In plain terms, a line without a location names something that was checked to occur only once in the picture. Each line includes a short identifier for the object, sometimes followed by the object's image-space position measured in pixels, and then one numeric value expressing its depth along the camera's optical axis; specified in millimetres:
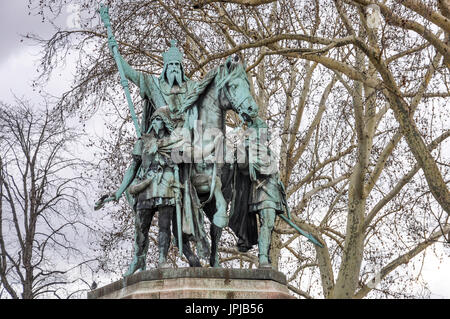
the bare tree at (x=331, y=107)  25489
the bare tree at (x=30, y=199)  31286
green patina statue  18526
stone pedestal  16689
